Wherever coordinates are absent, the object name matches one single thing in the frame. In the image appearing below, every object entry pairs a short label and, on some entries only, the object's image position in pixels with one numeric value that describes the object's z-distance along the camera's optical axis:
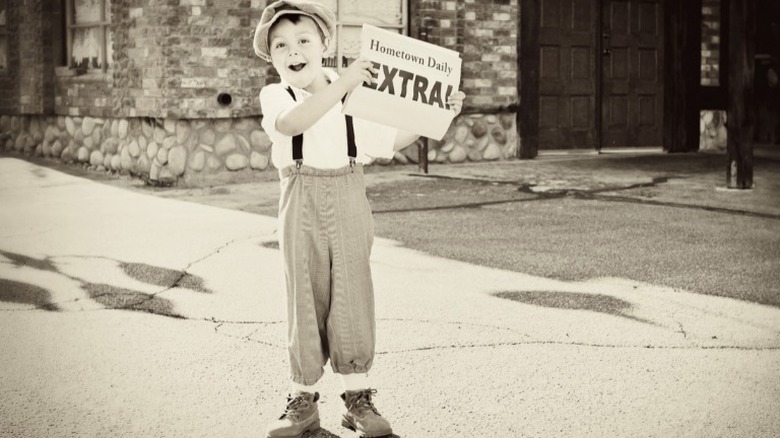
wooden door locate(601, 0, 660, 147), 14.06
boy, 3.29
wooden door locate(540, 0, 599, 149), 13.63
